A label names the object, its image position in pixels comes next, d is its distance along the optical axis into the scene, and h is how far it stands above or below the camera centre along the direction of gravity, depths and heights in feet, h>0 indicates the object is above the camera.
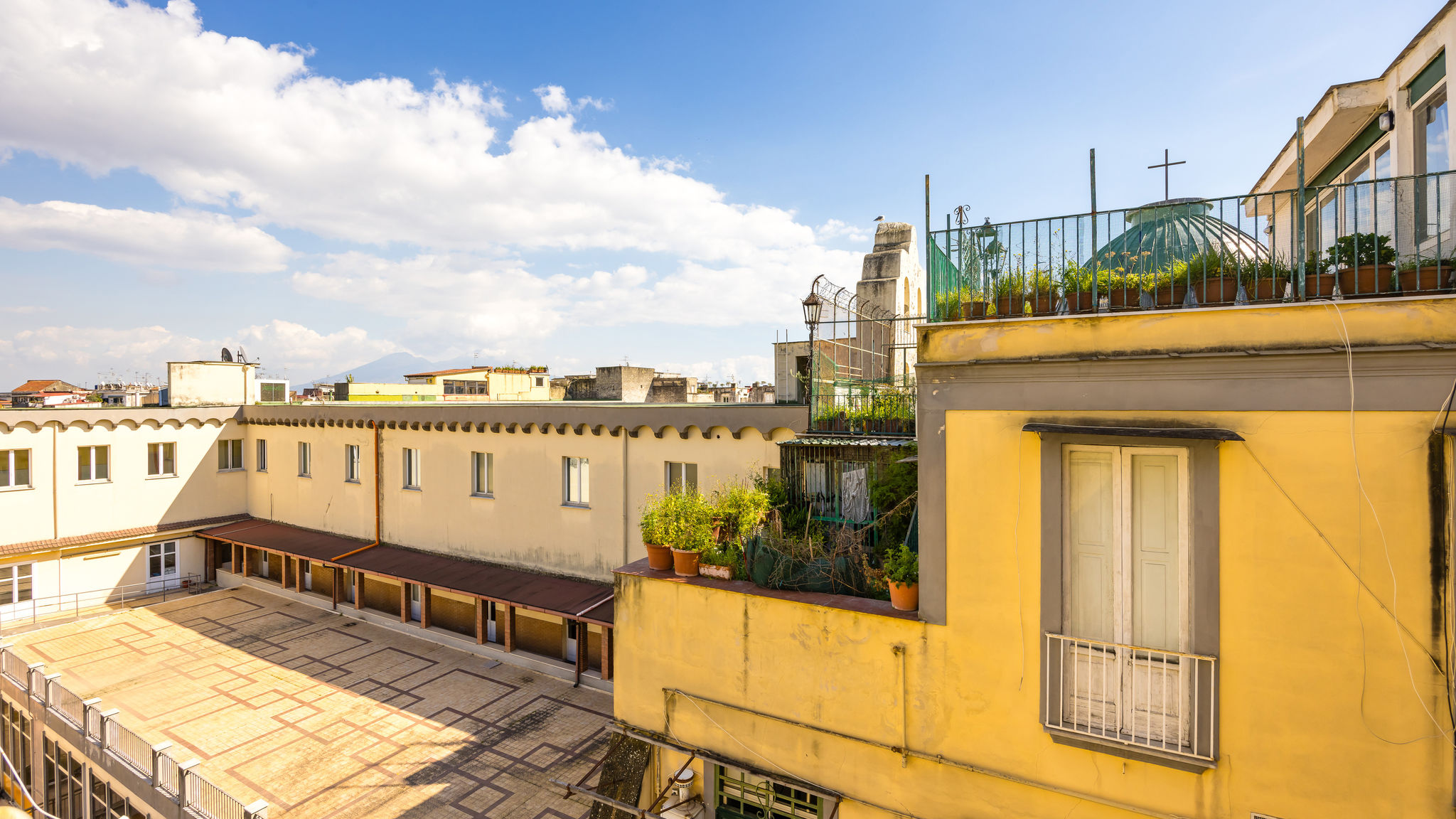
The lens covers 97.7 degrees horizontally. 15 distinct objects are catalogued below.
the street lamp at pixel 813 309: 34.83 +5.45
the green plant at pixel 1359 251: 16.71 +4.13
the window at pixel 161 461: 80.00 -6.11
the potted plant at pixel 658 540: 27.02 -5.57
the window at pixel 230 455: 85.81 -5.88
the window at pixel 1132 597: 17.25 -5.42
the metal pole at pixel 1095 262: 19.34 +4.49
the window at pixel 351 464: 72.90 -6.02
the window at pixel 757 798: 24.67 -15.45
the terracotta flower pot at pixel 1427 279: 15.90 +3.17
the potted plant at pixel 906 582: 21.39 -5.87
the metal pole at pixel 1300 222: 16.61 +5.04
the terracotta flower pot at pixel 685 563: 25.95 -6.29
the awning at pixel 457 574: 49.49 -15.00
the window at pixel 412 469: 66.33 -6.12
